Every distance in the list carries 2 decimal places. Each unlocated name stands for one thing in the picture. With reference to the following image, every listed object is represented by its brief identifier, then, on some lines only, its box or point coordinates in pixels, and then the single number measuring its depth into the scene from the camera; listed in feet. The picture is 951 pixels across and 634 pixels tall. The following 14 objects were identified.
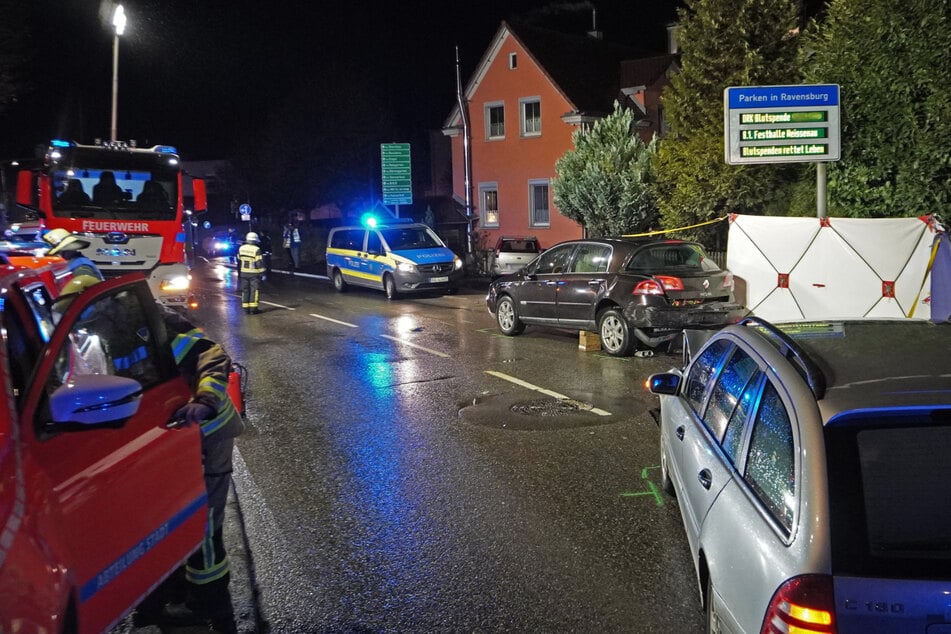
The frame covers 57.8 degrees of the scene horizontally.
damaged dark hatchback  37.19
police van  69.67
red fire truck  48.21
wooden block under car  40.88
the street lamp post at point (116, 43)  81.76
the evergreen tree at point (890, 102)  39.45
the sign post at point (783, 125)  42.93
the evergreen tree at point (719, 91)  57.77
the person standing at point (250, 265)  57.00
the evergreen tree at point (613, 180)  74.90
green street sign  111.45
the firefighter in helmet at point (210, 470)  13.96
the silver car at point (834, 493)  8.13
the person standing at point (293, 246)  115.96
